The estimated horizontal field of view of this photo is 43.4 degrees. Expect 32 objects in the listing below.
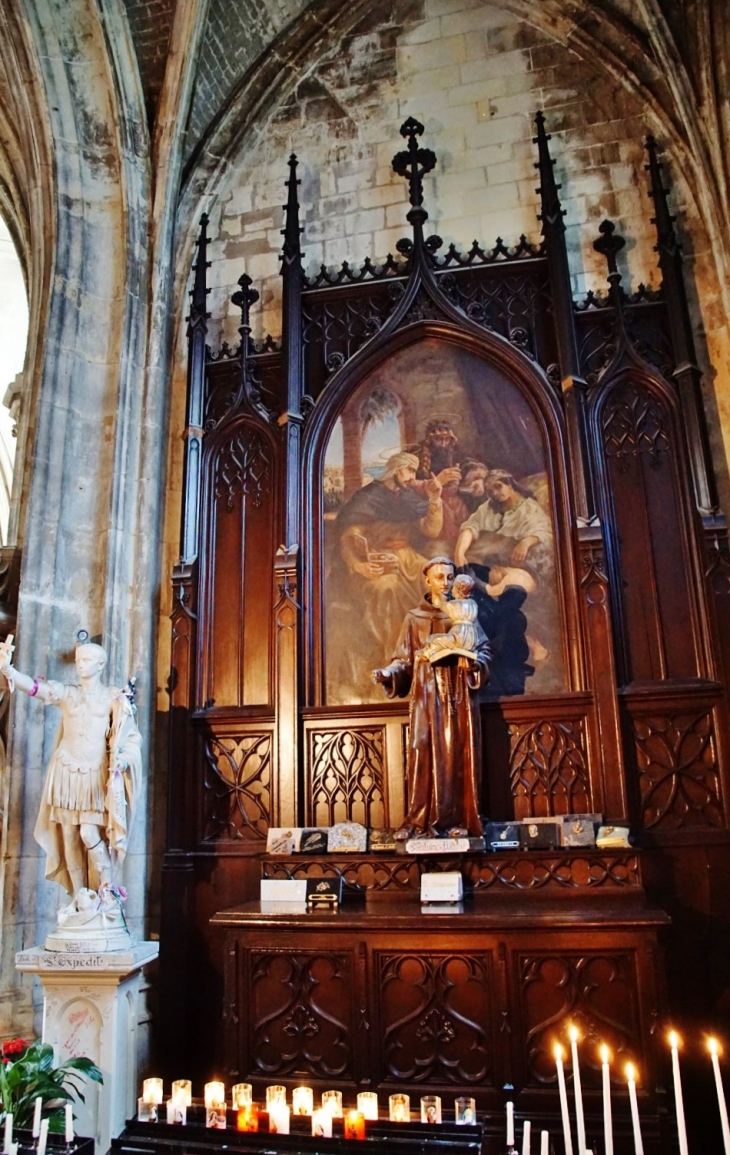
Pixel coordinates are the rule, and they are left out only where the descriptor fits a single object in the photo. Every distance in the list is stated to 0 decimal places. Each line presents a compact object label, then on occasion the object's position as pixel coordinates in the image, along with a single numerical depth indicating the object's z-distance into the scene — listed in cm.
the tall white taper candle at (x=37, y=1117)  270
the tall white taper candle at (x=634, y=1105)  209
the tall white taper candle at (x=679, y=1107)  205
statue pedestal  536
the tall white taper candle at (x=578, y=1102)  216
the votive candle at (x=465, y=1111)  302
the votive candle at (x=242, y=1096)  309
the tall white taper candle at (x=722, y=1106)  199
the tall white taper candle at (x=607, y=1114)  205
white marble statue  575
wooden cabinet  494
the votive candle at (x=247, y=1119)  304
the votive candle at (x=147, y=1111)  319
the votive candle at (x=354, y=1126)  282
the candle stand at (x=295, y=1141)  270
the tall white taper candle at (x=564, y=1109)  239
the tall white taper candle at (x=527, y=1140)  233
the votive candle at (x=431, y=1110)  303
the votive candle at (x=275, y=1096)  313
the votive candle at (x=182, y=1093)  320
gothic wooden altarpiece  600
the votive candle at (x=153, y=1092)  332
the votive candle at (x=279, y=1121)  304
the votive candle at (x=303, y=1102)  334
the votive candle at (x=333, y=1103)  307
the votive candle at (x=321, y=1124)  288
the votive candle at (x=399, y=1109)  315
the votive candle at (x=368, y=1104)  332
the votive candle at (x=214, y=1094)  317
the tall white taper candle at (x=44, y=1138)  252
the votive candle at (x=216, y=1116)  306
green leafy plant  339
